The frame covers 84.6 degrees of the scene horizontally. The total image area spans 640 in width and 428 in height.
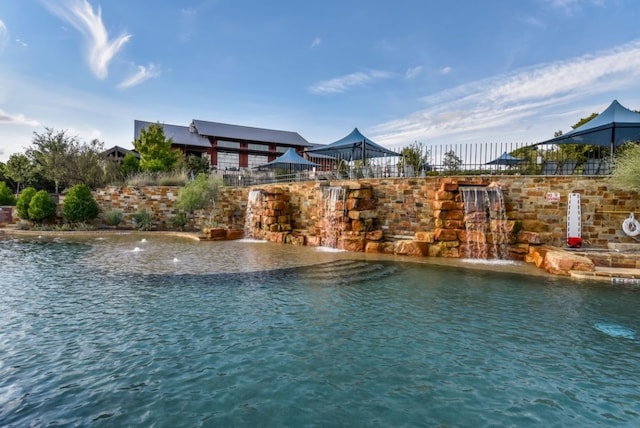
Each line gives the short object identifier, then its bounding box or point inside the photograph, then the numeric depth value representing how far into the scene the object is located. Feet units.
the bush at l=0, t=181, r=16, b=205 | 67.31
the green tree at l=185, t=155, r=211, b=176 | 91.03
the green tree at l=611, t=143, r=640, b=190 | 28.07
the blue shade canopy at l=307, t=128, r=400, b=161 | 51.65
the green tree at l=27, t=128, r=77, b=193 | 69.10
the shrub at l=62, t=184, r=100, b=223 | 55.52
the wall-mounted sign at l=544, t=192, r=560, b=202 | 32.63
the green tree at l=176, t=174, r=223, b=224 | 53.57
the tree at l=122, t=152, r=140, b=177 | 77.66
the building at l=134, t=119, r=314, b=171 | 110.63
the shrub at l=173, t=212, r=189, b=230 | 57.98
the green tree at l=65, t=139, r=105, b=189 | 69.41
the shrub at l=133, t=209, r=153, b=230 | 57.01
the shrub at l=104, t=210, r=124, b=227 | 57.31
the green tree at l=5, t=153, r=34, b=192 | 96.54
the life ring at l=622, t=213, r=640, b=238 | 29.63
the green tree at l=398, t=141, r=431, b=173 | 57.31
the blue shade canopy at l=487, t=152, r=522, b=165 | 51.91
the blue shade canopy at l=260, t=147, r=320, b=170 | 67.67
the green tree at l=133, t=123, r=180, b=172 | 80.38
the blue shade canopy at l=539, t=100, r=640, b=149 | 33.50
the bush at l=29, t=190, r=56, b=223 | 55.26
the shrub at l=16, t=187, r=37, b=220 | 56.54
